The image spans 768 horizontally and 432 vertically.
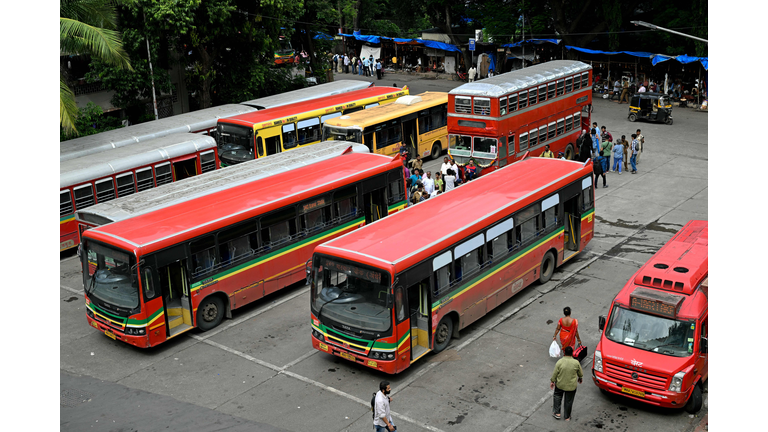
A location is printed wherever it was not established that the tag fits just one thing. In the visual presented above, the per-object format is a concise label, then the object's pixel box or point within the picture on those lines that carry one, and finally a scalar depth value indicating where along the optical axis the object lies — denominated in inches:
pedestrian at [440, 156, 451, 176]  969.7
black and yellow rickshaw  1419.8
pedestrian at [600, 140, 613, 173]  1076.0
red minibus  494.3
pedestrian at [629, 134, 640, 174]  1115.9
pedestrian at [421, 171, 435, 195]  920.9
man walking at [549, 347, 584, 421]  492.4
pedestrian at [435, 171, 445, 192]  971.3
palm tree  815.1
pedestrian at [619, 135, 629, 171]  1106.1
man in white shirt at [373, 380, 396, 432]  461.4
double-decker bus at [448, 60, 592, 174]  1027.9
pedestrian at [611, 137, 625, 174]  1099.5
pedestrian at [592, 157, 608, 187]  1032.8
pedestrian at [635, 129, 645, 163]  1133.7
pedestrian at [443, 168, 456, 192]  957.8
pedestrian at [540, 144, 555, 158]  991.0
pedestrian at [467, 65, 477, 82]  1833.2
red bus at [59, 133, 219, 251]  853.2
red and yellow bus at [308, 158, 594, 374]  555.5
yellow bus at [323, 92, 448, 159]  1069.1
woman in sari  577.9
